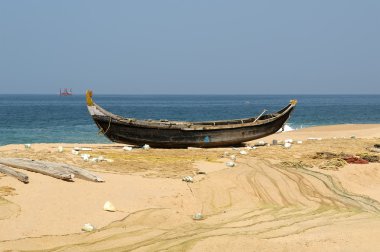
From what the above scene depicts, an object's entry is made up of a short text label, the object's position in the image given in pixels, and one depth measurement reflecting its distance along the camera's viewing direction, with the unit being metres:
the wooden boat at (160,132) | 18.42
